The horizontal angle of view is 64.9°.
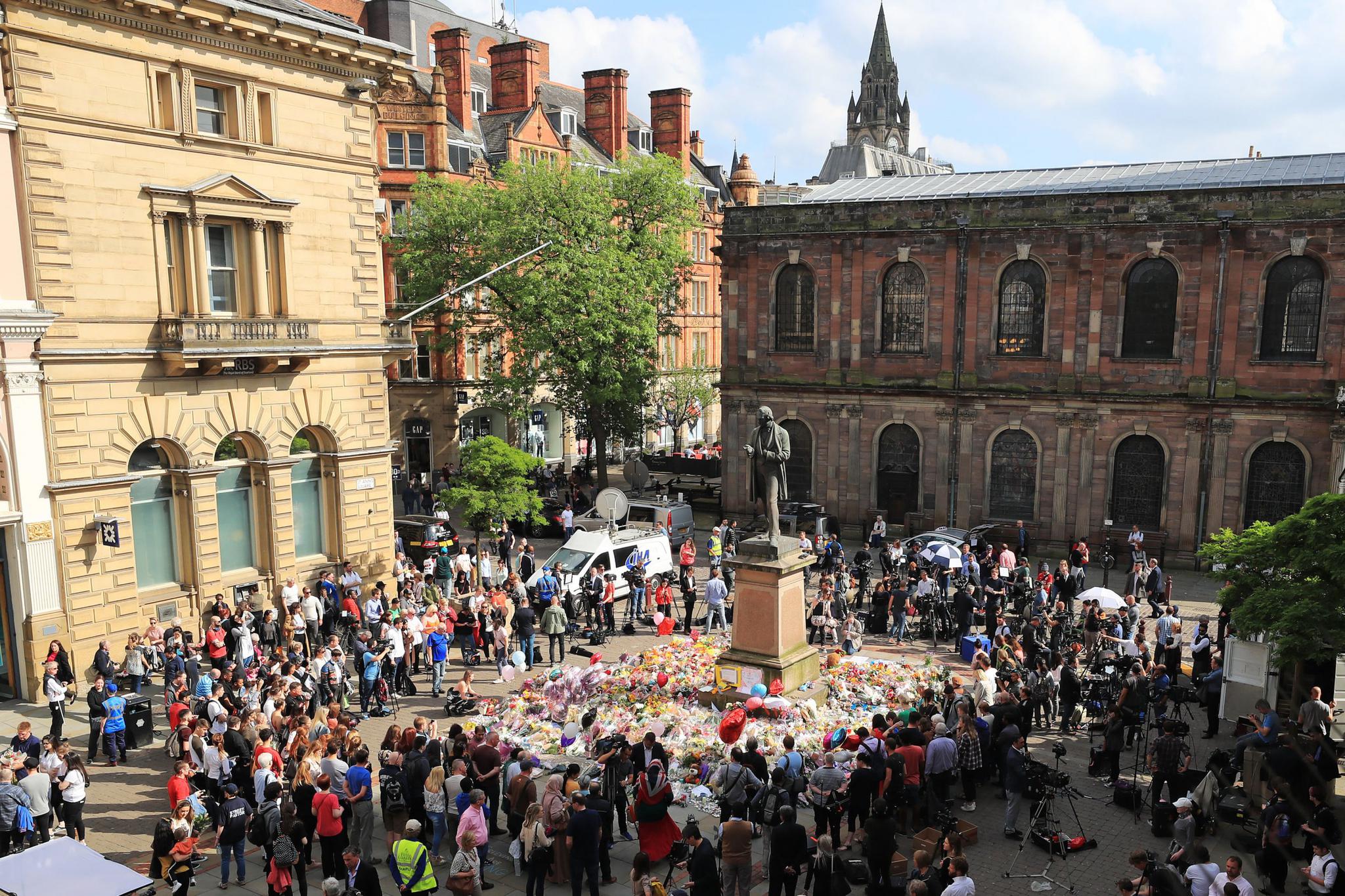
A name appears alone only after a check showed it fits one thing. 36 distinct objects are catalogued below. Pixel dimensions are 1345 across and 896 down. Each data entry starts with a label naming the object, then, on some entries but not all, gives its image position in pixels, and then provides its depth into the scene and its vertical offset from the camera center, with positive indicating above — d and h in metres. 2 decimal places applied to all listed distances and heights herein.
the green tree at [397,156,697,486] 38.16 +2.78
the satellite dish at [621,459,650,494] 41.22 -5.10
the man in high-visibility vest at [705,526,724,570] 28.83 -5.66
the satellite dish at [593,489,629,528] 33.84 -5.15
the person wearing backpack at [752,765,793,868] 13.17 -5.75
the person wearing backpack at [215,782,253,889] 13.30 -6.01
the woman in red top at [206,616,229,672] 20.83 -5.96
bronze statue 19.34 -1.99
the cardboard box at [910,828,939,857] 13.09 -6.39
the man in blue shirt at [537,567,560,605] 24.45 -5.65
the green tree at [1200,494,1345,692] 15.17 -3.68
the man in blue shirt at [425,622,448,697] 21.19 -6.18
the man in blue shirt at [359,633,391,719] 19.69 -6.22
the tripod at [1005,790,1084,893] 13.98 -6.75
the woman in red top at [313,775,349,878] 13.19 -5.92
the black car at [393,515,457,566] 30.38 -5.67
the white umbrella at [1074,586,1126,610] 21.84 -5.26
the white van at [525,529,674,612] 26.61 -5.51
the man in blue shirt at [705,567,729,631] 24.83 -5.91
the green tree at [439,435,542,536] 31.77 -4.33
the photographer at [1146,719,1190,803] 15.02 -5.90
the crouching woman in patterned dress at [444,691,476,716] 19.38 -6.62
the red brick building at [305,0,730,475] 46.19 +9.98
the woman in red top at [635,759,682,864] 13.28 -5.91
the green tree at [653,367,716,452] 52.69 -2.65
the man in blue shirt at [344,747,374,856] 13.52 -5.80
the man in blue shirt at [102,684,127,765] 17.77 -6.45
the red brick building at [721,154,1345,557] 30.77 -0.04
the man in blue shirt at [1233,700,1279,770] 15.03 -5.53
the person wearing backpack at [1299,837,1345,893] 11.62 -5.84
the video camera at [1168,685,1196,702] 18.75 -6.25
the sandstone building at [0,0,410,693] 20.95 +1.01
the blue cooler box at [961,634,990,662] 22.41 -6.43
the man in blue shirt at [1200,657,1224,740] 18.69 -6.24
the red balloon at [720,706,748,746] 16.77 -6.05
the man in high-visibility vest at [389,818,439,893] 11.48 -5.63
